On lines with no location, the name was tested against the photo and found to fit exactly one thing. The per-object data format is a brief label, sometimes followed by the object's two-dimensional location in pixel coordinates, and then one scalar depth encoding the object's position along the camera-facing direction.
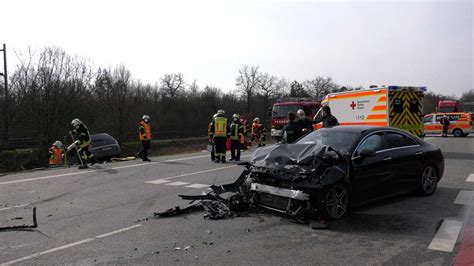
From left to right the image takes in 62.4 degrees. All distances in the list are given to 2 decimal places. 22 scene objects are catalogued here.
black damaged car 5.81
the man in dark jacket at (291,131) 8.98
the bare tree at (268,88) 74.75
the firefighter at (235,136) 14.66
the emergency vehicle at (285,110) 23.23
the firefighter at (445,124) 30.52
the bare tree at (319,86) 90.31
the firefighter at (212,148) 14.76
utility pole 20.70
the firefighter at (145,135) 14.74
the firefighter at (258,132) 23.17
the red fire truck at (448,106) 41.34
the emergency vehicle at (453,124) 30.67
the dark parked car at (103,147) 17.61
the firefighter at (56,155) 17.08
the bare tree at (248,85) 75.61
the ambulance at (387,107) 14.97
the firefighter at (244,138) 19.61
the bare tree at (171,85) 69.14
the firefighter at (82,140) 13.62
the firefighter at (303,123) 9.63
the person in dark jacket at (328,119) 9.91
